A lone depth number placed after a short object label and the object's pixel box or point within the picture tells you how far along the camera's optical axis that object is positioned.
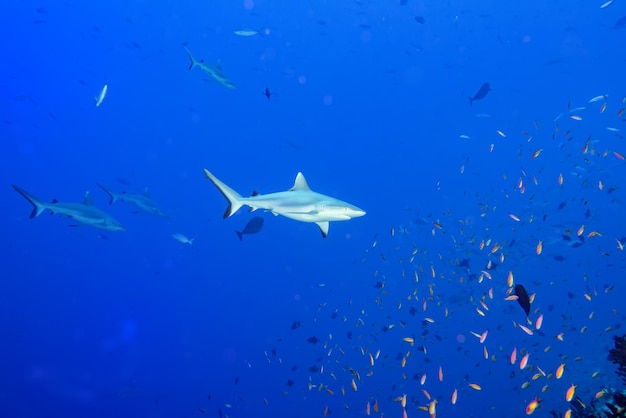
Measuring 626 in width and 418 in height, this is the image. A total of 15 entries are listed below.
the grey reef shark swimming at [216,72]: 10.44
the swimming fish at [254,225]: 9.35
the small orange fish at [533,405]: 5.16
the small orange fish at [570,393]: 5.32
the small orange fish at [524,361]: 6.25
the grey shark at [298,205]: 5.12
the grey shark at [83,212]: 8.76
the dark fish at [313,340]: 11.36
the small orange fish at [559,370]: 5.74
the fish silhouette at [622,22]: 17.42
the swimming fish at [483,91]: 14.22
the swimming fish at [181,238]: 14.92
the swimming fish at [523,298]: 5.23
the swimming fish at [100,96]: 10.72
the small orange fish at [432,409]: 6.09
